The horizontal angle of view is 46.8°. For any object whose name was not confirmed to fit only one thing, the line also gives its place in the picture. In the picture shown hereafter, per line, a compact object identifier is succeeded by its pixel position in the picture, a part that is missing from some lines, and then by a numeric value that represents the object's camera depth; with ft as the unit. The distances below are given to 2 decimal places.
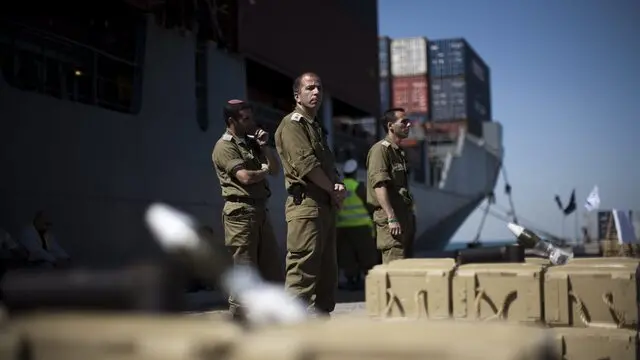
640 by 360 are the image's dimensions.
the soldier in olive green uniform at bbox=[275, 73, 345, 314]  13.44
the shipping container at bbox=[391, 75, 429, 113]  150.10
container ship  26.89
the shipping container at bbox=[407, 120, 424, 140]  118.01
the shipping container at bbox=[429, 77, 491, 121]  153.58
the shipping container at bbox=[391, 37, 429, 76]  150.51
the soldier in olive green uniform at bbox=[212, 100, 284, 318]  14.98
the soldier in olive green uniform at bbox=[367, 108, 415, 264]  17.29
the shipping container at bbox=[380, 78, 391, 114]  147.64
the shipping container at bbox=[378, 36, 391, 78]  150.51
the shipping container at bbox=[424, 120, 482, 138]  142.61
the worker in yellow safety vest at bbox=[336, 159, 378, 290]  31.96
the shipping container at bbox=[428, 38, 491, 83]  158.92
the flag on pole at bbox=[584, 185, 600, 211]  30.81
